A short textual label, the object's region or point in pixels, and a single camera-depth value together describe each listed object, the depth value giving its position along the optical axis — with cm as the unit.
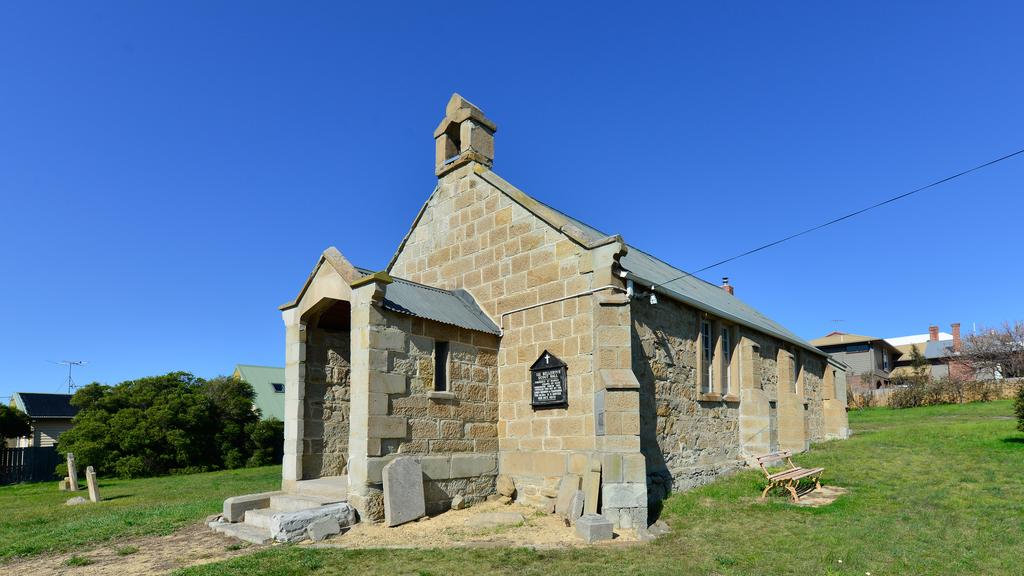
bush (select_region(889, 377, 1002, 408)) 3444
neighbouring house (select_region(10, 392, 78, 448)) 3688
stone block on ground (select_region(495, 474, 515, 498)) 1262
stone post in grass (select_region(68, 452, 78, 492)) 2139
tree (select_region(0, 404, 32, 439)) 3188
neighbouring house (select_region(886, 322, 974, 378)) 4875
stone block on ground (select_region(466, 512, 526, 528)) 1086
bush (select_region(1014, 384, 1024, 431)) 1639
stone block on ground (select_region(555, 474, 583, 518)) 1115
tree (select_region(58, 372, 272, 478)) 2923
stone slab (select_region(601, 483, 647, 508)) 1073
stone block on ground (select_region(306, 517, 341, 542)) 995
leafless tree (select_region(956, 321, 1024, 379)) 4418
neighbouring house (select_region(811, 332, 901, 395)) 4918
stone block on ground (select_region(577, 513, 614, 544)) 992
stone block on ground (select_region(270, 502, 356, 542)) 985
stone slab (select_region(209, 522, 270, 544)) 1005
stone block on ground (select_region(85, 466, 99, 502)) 1798
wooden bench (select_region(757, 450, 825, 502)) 1243
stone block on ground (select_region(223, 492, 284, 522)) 1139
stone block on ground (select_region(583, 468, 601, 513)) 1083
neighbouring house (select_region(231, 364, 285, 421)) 4050
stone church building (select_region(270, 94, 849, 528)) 1123
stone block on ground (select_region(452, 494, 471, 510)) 1196
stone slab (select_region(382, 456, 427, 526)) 1073
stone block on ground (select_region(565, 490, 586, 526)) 1070
